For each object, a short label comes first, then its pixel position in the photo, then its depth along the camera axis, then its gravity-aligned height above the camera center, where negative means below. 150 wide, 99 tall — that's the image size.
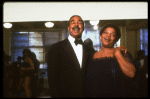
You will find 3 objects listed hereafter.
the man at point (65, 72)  1.64 -0.23
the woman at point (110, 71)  1.56 -0.20
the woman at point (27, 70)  3.49 -0.43
